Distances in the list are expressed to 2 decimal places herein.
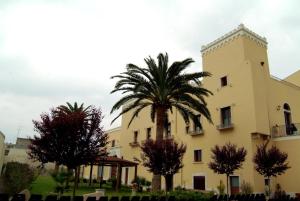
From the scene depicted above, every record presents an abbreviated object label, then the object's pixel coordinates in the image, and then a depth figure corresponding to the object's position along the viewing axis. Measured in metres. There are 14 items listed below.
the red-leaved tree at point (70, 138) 13.66
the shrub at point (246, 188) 21.47
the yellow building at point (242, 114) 23.05
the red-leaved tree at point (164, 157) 17.52
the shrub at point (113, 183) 31.59
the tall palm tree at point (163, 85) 22.03
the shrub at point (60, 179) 18.77
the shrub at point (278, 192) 21.53
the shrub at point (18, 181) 19.26
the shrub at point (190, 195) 14.91
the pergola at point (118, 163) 27.79
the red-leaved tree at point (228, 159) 20.25
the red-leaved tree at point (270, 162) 20.45
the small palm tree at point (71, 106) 36.41
